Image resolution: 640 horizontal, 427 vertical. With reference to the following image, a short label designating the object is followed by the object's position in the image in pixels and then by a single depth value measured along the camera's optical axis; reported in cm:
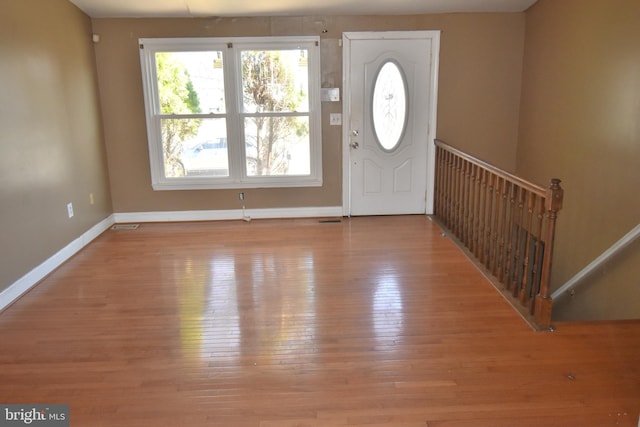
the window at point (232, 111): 511
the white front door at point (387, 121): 517
